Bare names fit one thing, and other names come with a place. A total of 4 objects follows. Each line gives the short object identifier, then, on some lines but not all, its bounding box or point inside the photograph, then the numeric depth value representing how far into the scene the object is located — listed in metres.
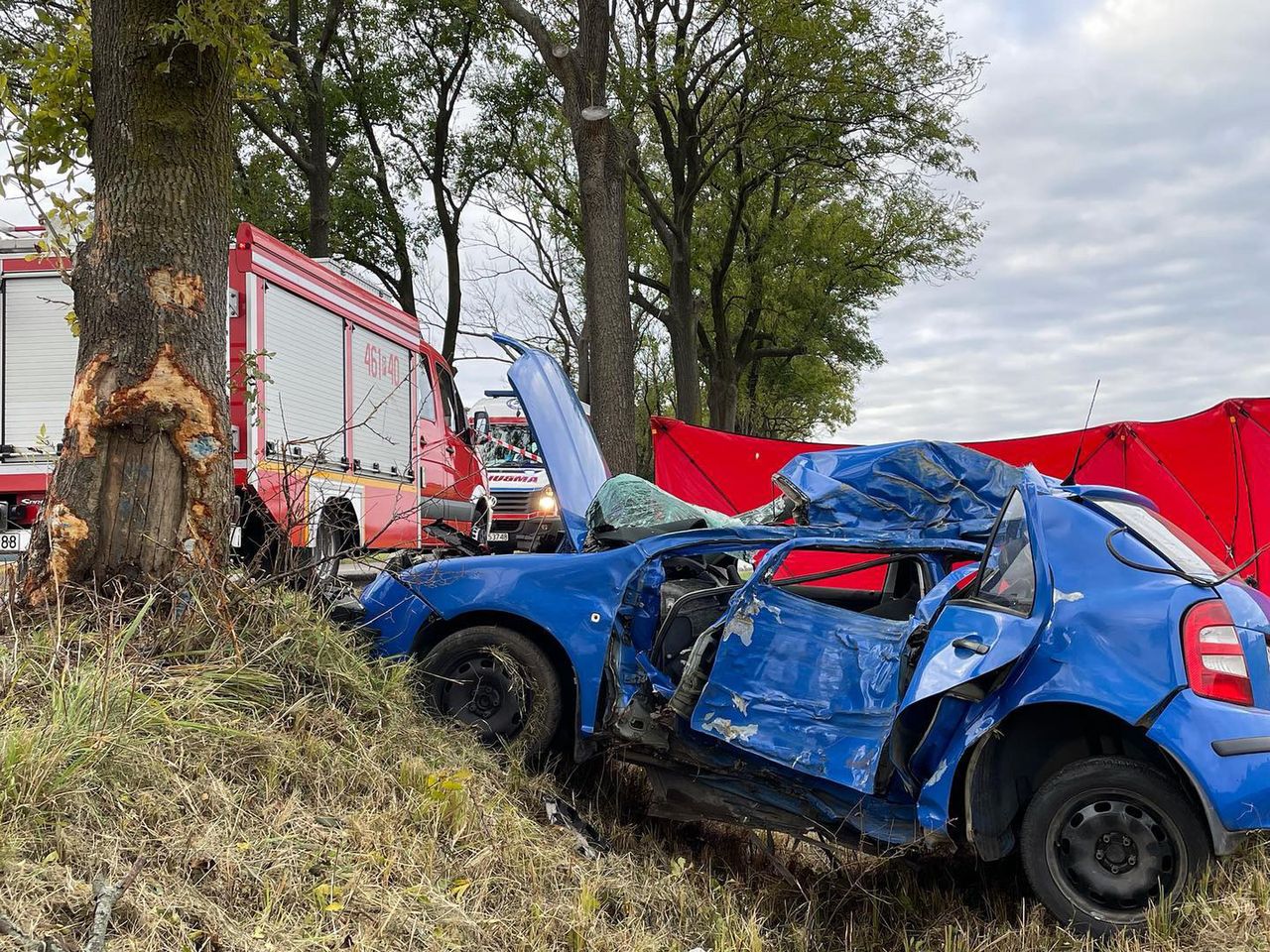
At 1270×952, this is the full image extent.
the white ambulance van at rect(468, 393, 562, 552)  15.46
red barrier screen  8.24
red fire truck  8.48
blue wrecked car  3.48
